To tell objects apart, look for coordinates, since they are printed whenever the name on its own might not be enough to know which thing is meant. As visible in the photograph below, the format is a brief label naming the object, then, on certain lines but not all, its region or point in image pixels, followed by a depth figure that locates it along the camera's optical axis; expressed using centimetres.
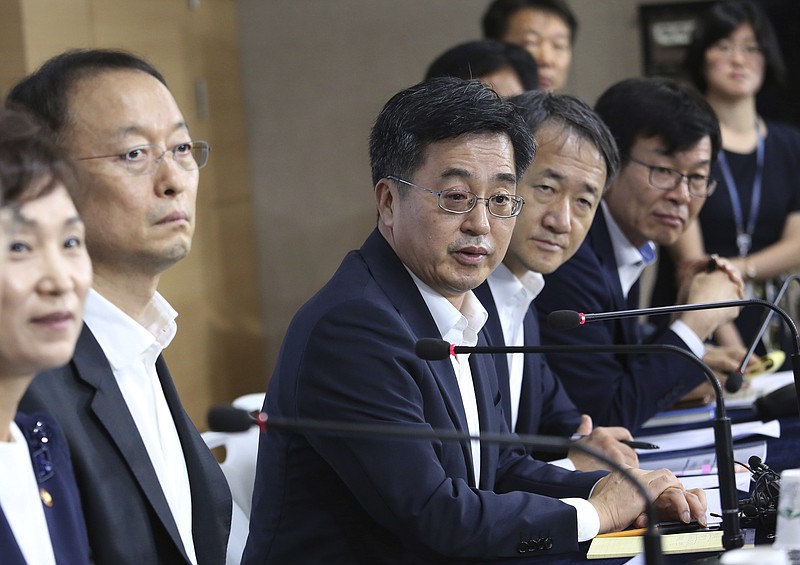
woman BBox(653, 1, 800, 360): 555
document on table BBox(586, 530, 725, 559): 420
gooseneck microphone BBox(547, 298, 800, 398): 430
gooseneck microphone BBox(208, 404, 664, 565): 392
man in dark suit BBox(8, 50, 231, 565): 417
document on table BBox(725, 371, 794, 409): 498
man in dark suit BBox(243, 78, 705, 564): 423
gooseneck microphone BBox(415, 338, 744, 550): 414
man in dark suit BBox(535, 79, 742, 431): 491
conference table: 418
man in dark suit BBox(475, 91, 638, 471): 475
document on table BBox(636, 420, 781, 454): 472
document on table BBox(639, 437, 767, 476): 454
